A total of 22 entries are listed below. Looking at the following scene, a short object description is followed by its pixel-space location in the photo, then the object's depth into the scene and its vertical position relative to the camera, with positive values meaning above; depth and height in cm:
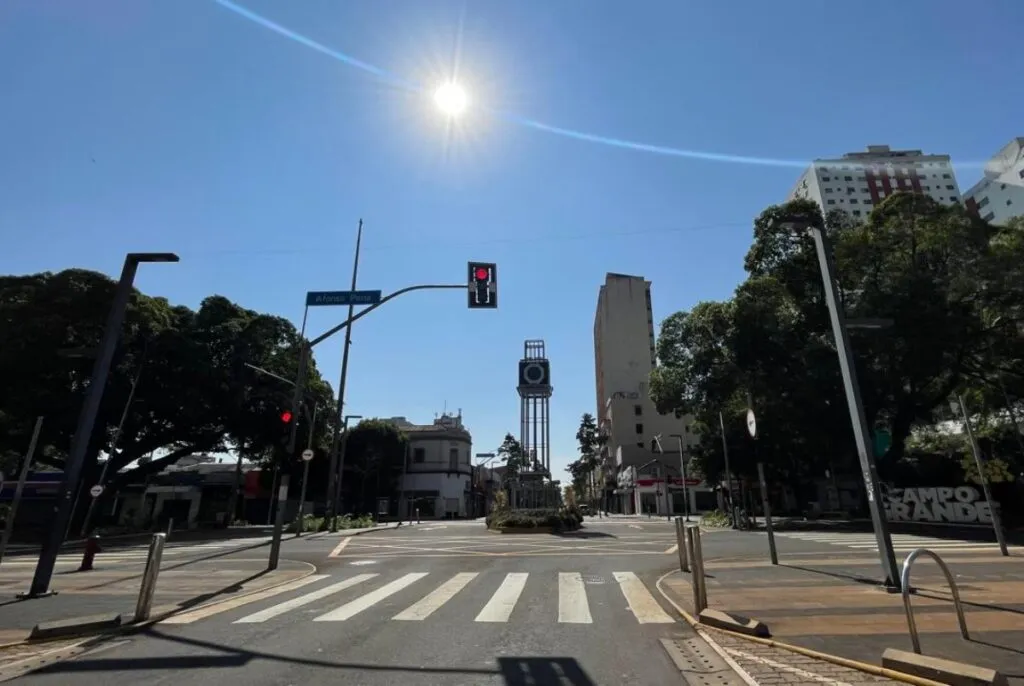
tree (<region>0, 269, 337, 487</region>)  2792 +769
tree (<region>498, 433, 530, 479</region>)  3100 +418
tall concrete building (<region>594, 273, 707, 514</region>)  8081 +2264
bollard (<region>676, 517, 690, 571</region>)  1271 -58
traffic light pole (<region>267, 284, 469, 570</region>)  1340 +337
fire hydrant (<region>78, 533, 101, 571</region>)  1480 -94
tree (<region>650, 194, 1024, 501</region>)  2522 +955
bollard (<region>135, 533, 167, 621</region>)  770 -83
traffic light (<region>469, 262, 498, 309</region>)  1211 +494
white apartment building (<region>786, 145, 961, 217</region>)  6334 +5223
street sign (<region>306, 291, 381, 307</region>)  1342 +516
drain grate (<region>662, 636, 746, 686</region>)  489 -129
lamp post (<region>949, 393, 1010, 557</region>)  1428 +100
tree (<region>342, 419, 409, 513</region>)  6078 +616
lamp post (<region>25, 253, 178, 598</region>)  1006 +183
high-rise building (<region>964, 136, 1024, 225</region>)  7506 +4612
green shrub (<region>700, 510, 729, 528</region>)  3216 +28
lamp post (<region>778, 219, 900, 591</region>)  952 +217
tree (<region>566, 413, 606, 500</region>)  9425 +1244
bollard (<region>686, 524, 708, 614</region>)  748 -63
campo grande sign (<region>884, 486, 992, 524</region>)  2580 +101
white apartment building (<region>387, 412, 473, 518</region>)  6444 +565
